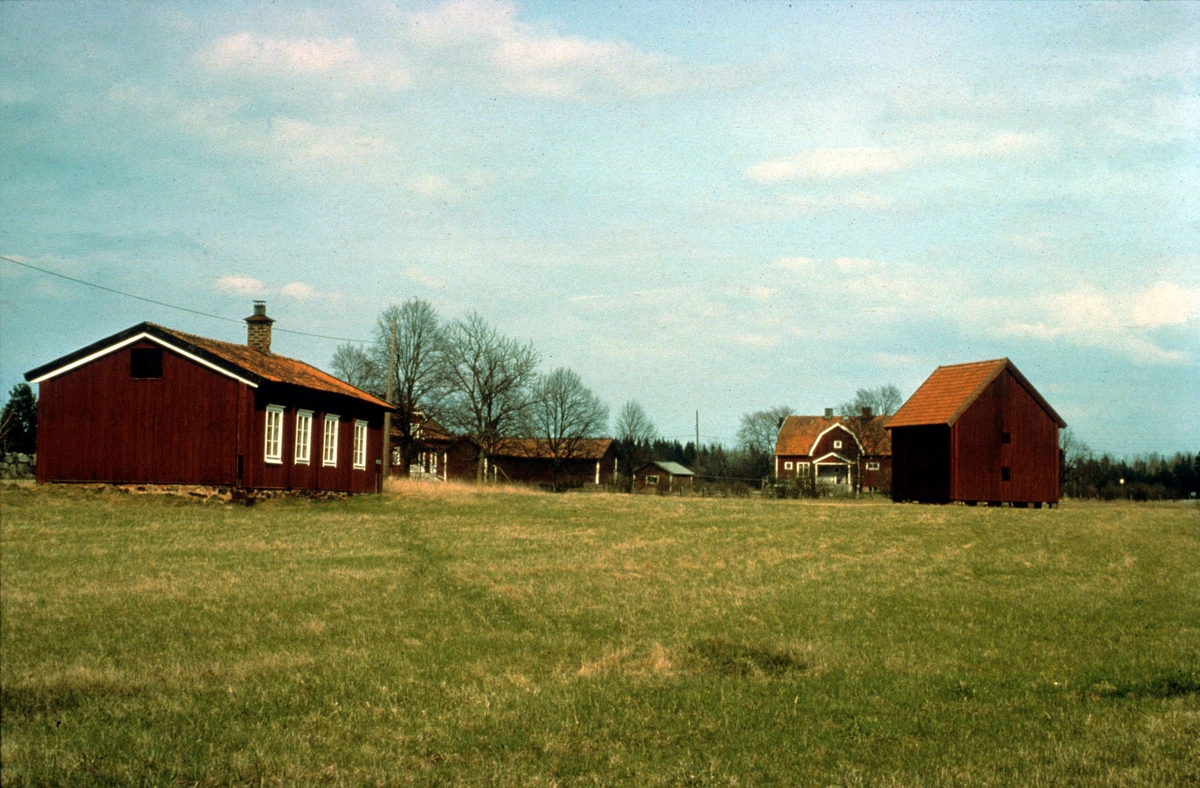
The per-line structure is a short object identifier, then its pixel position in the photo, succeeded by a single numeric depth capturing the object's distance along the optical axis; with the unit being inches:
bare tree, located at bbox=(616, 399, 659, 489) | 4483.3
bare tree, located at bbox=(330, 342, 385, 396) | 3206.2
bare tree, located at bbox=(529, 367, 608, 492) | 3595.0
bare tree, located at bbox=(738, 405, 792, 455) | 5029.5
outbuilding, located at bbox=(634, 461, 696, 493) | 3867.9
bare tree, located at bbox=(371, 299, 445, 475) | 2824.8
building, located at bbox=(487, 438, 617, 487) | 3671.8
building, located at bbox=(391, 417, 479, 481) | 2928.2
